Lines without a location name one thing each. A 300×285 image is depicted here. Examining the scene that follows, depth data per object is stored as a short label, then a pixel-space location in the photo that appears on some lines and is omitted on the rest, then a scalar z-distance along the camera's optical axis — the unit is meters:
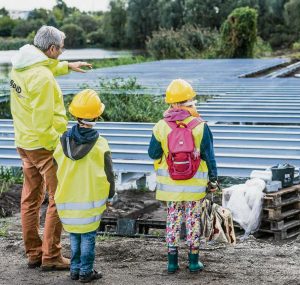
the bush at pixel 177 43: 34.47
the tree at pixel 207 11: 61.59
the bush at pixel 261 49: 38.66
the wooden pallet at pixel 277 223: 6.16
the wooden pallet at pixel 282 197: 6.10
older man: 4.71
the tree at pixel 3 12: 79.88
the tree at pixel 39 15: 75.54
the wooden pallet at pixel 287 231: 6.15
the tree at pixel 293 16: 58.41
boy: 4.61
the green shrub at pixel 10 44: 46.94
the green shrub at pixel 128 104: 12.91
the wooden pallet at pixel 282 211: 6.12
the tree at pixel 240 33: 33.12
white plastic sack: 6.16
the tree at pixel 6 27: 65.15
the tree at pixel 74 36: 67.44
